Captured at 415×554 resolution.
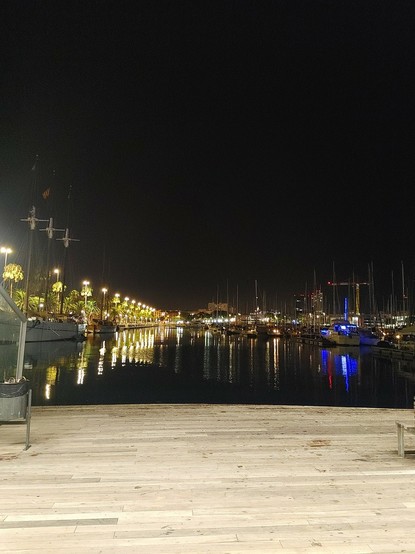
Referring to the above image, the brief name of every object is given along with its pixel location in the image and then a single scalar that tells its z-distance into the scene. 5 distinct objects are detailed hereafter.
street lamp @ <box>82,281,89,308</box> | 109.97
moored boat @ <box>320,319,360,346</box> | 81.06
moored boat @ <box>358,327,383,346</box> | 79.29
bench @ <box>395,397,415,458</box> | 6.89
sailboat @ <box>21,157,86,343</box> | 66.38
